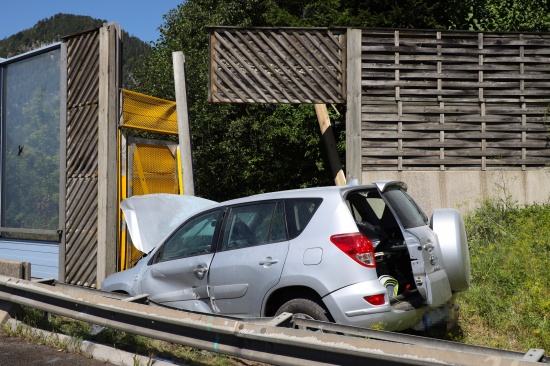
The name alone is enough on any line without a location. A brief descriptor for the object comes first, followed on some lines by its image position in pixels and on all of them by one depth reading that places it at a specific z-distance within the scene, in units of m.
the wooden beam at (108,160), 10.48
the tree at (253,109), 22.47
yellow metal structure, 10.70
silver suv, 5.66
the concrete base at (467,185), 11.92
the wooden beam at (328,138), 16.34
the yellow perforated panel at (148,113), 10.81
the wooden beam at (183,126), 10.48
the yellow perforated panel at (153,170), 10.96
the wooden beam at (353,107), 12.04
